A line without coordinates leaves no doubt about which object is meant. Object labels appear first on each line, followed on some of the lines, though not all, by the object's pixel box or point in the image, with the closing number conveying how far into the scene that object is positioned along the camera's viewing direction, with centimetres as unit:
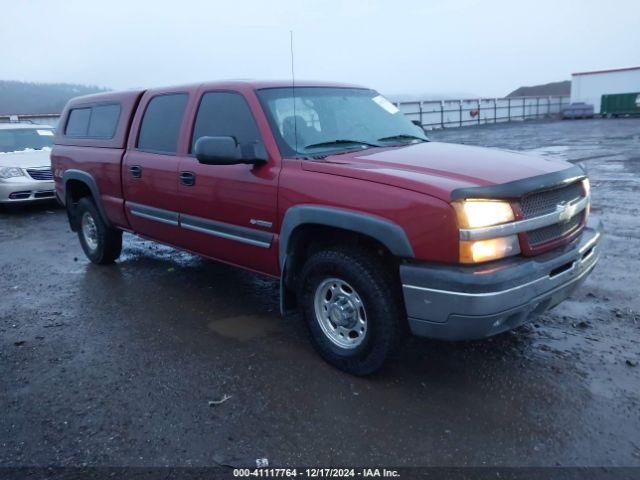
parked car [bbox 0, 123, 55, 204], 961
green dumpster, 3697
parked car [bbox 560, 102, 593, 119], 3803
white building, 3997
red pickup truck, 294
